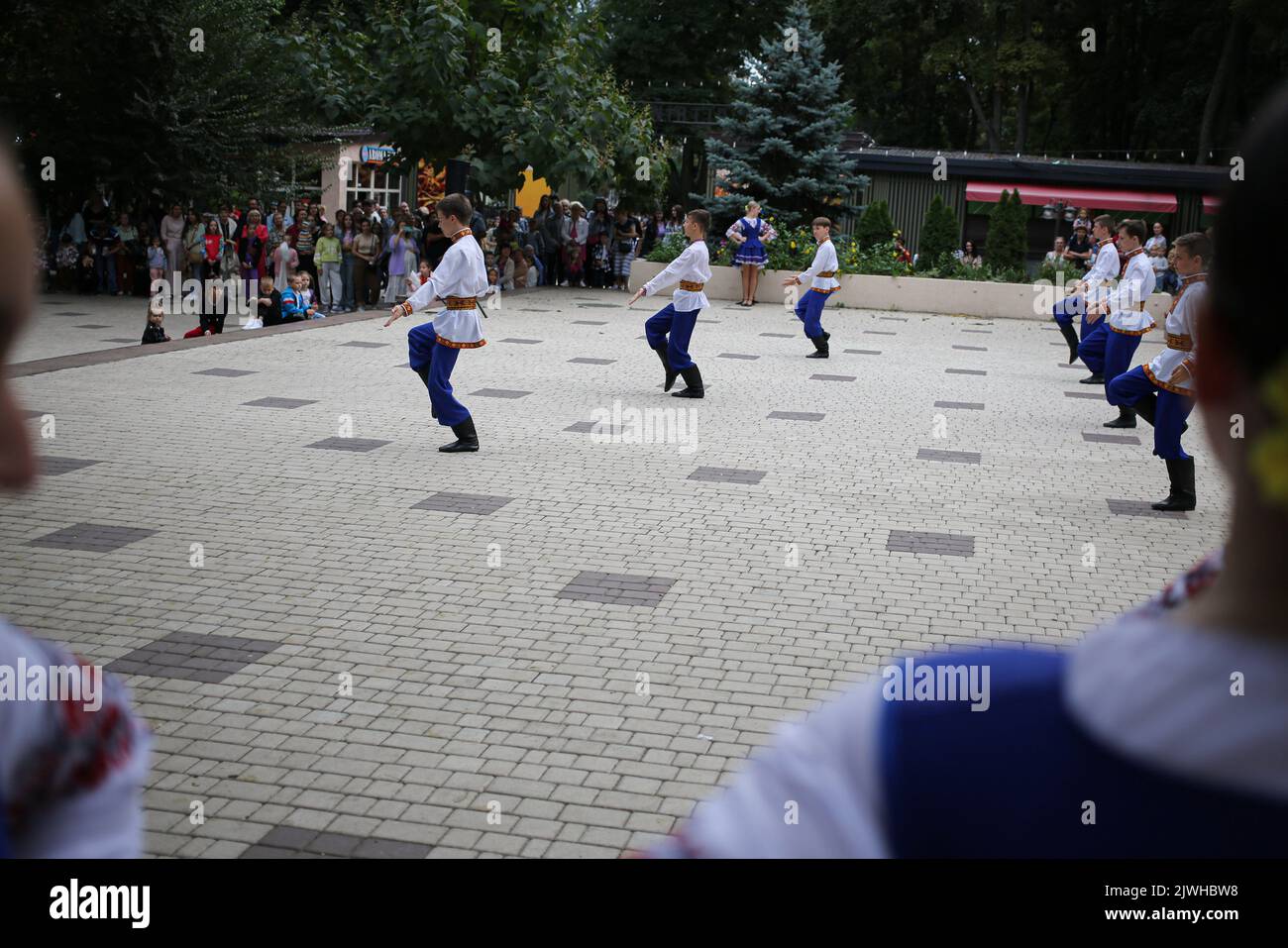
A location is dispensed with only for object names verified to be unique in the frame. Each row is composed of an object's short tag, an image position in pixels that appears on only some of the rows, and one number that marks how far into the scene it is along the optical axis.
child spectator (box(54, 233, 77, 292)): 25.31
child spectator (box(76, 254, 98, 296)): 25.38
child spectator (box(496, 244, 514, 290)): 28.61
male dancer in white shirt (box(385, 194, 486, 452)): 11.58
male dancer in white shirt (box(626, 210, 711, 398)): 14.73
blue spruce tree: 32.22
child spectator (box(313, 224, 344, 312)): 24.20
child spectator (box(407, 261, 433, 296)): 23.95
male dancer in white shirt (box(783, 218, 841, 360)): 19.20
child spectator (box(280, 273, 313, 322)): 20.42
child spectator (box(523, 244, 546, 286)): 29.57
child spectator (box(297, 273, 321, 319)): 20.84
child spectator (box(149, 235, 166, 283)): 24.53
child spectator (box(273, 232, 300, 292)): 23.69
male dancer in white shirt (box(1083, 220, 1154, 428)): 13.34
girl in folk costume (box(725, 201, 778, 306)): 26.89
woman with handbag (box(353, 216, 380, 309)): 24.73
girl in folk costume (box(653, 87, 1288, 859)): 0.93
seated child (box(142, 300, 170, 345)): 17.27
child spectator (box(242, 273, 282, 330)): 19.91
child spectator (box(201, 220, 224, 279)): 24.25
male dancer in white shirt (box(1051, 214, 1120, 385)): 15.63
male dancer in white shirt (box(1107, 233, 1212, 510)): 10.09
